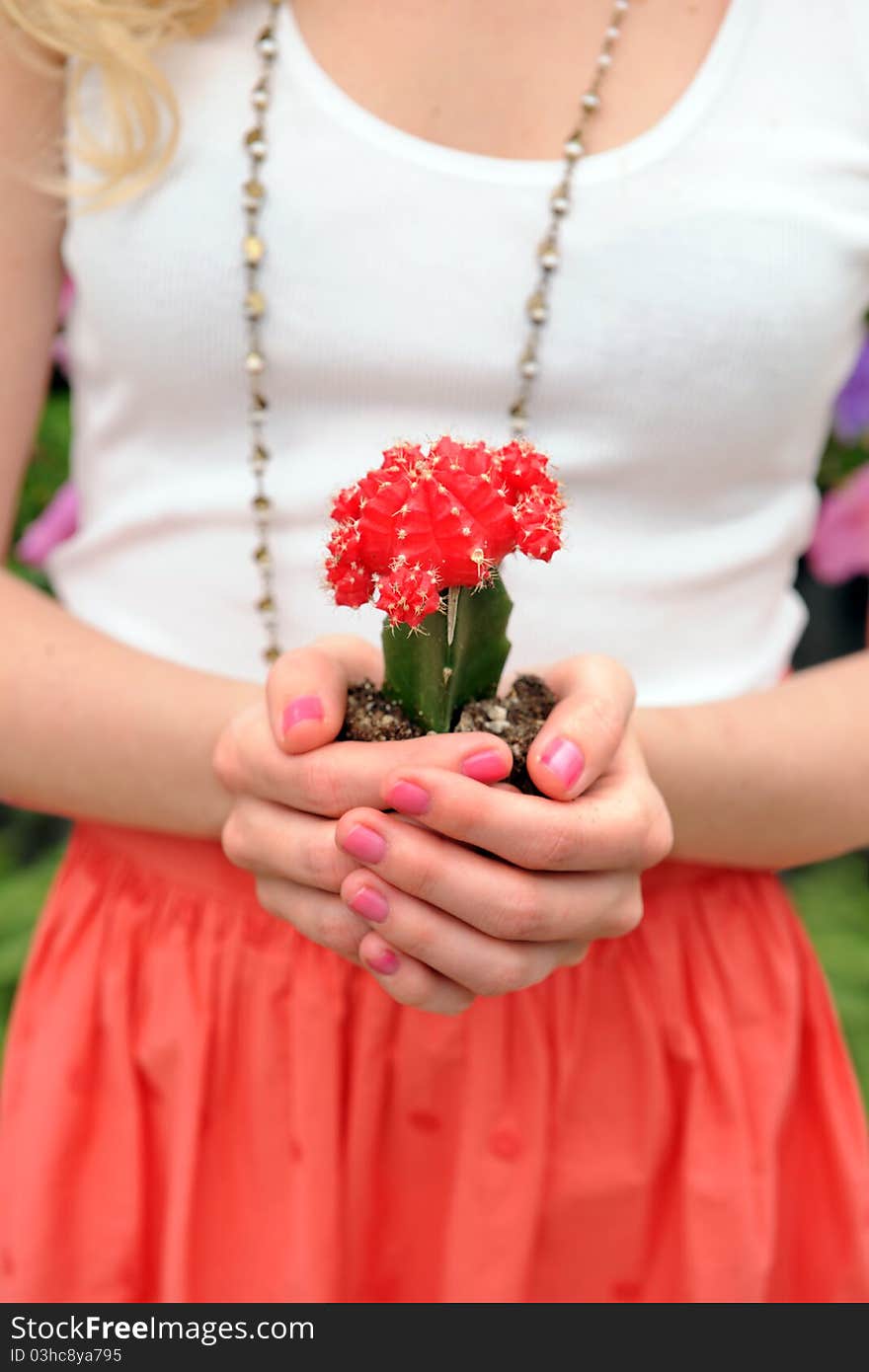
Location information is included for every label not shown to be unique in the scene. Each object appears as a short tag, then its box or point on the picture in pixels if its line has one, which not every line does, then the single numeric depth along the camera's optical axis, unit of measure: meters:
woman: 0.72
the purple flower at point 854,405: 1.49
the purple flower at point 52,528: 1.52
